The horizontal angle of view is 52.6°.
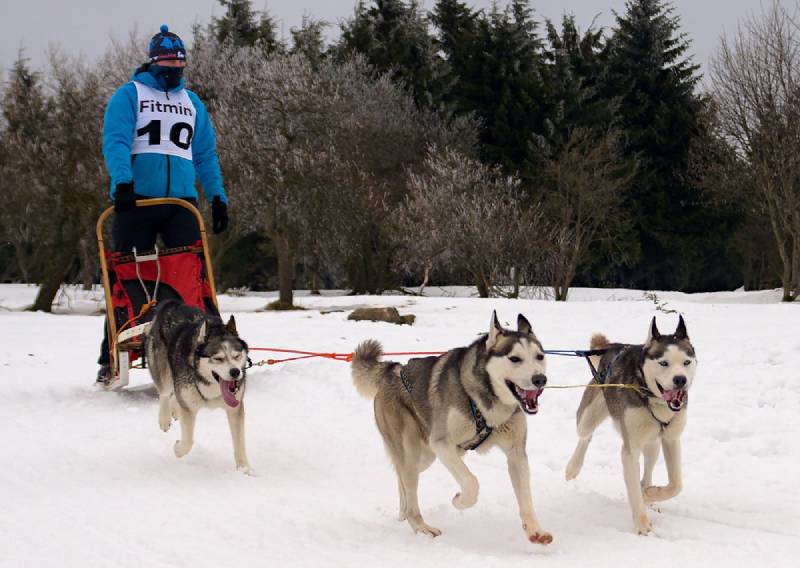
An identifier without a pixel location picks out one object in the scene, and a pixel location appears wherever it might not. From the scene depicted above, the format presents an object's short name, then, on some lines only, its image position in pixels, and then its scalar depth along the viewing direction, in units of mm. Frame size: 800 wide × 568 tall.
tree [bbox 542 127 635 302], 22453
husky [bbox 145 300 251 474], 4730
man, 5723
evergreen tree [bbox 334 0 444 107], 29906
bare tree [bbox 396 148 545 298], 21031
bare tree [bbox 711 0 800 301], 18688
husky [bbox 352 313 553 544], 3611
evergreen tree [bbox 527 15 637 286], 23375
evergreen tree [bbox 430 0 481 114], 29938
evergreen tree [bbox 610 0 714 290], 30031
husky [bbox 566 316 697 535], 3896
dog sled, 6039
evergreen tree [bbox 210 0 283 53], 31500
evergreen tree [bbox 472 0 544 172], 29031
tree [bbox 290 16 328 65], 31078
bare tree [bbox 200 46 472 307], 20766
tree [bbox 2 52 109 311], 18656
